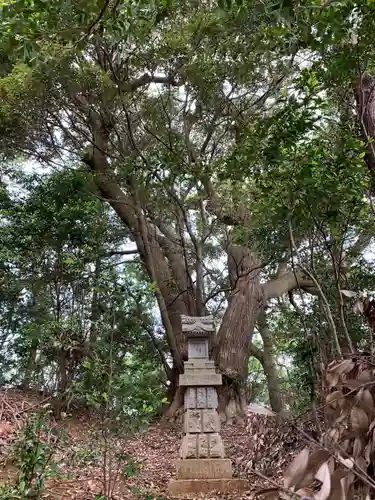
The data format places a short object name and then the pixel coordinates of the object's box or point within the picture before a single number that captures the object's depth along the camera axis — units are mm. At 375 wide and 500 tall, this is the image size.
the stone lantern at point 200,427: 3639
